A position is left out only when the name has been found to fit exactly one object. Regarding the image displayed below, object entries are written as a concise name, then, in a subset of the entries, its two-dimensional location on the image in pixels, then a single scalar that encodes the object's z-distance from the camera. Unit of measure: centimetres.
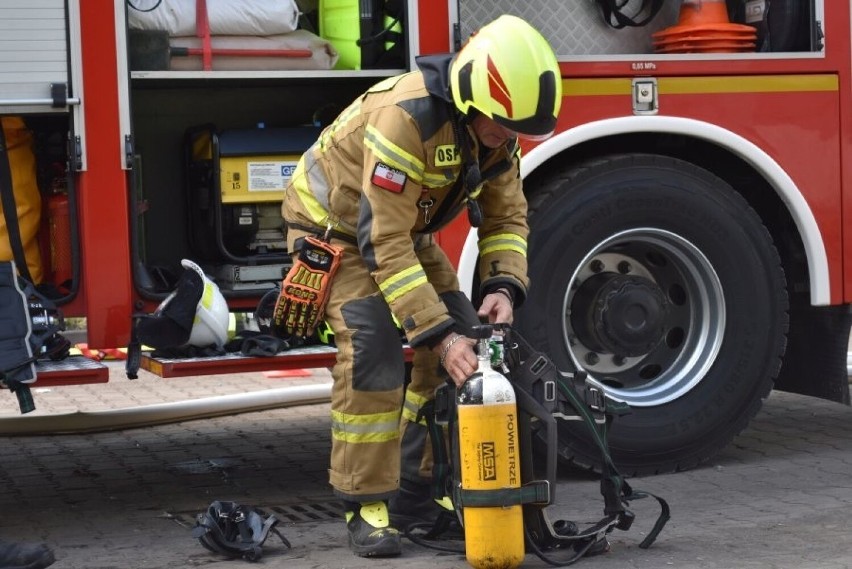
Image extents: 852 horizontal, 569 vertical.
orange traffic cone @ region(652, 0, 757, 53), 1137
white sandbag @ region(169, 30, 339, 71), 1041
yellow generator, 1111
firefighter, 880
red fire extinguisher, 1044
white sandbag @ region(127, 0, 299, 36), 1034
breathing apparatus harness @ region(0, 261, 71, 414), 931
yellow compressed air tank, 862
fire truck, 1104
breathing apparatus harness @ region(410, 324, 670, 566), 880
